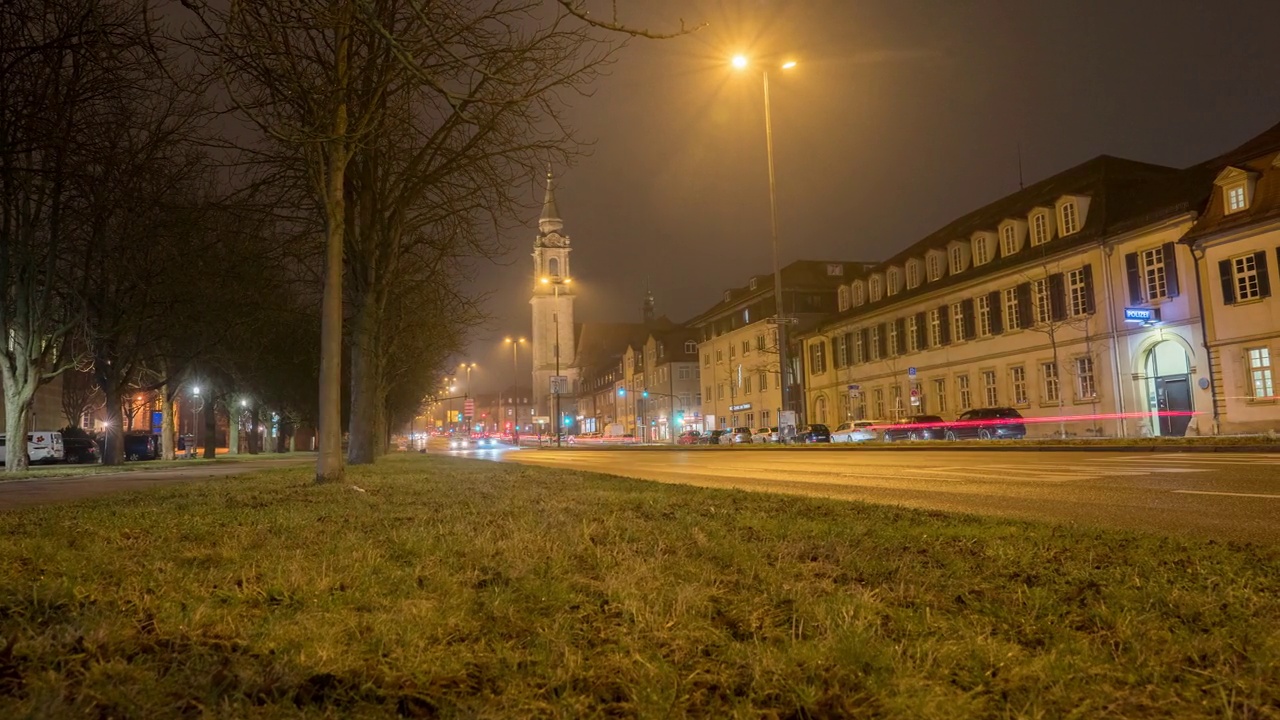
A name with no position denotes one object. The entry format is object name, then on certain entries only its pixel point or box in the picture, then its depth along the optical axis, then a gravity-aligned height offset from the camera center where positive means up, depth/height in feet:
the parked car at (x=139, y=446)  162.50 +1.88
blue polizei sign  110.73 +13.21
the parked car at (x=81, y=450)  144.87 +1.31
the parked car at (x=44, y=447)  133.28 +2.01
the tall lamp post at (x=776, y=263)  110.63 +22.50
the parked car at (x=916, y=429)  136.05 -0.64
